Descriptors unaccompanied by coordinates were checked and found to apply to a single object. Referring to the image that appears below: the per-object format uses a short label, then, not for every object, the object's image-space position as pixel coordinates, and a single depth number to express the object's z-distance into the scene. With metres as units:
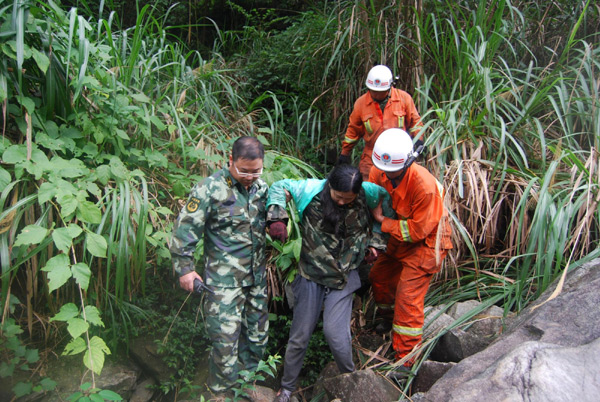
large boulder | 1.58
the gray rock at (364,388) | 2.57
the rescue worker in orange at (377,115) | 4.11
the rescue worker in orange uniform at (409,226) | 2.87
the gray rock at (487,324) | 3.02
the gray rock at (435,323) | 3.18
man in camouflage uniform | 2.60
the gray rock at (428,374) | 2.71
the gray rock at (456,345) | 2.89
